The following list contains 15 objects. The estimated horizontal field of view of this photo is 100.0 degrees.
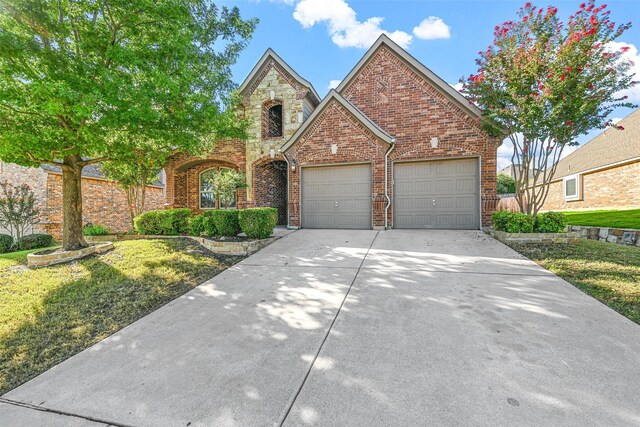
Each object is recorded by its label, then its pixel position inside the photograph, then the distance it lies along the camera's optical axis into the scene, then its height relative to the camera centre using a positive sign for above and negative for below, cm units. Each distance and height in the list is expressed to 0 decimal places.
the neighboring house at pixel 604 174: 1269 +204
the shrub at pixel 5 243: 947 -100
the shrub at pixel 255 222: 757 -26
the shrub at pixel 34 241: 984 -104
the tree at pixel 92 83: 499 +262
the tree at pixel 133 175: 958 +150
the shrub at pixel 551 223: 692 -32
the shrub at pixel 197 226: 866 -41
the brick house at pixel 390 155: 914 +202
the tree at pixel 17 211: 952 +13
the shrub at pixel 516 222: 695 -29
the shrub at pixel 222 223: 787 -29
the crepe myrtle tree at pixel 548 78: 624 +327
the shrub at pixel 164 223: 917 -32
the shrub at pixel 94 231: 994 -64
